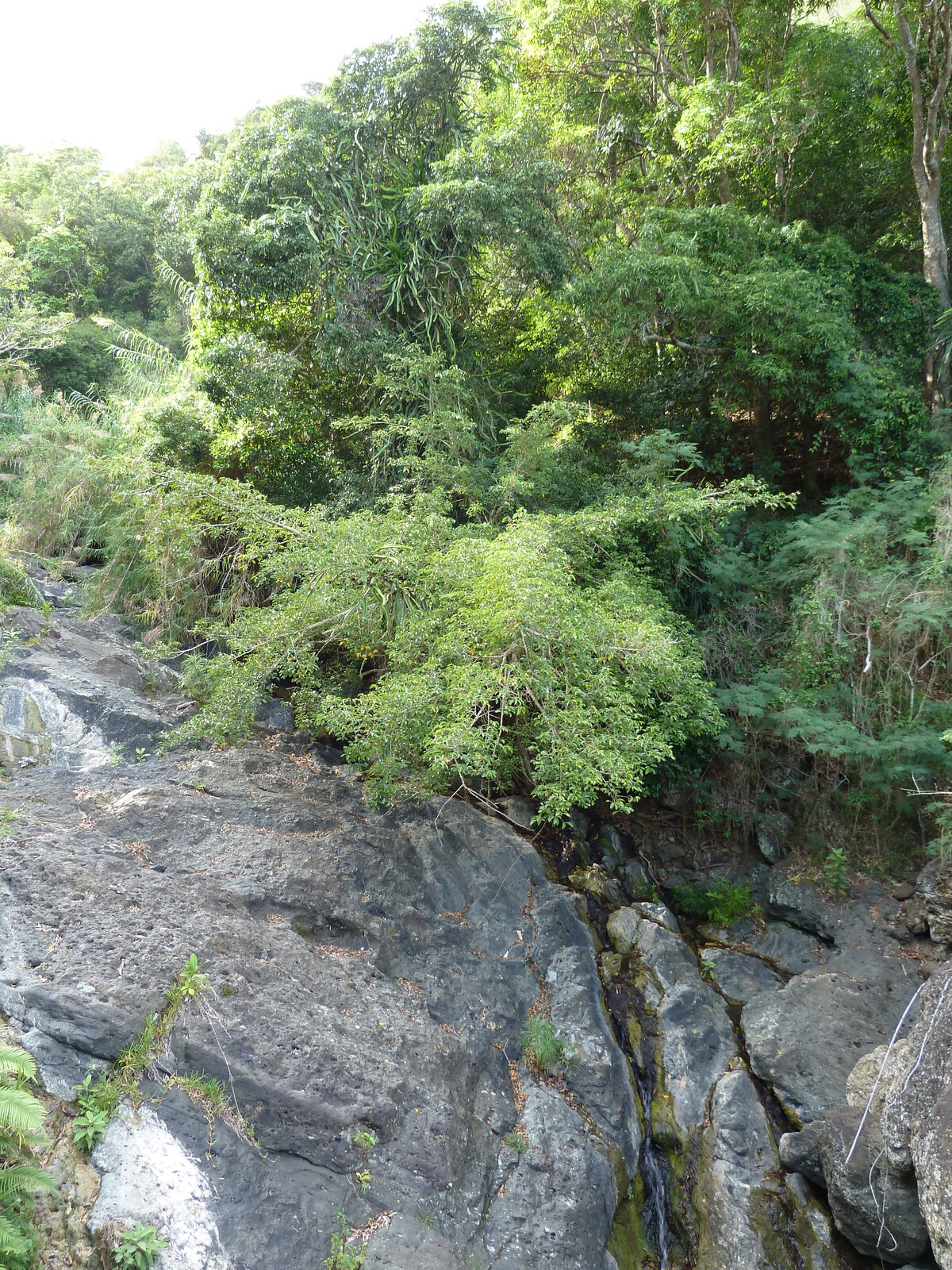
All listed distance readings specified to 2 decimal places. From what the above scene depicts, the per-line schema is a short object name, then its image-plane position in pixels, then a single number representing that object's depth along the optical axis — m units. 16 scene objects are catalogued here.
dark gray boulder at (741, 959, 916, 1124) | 6.14
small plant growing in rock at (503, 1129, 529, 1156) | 5.21
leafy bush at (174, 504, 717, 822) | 5.80
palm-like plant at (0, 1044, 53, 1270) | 3.16
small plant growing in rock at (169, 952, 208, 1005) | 4.64
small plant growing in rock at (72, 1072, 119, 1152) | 3.81
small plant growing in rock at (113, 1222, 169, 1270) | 3.49
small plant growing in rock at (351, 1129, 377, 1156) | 4.63
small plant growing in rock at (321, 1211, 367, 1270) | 4.04
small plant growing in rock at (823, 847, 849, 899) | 8.12
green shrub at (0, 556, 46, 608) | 8.59
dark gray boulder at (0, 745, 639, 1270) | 4.46
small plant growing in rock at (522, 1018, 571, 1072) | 5.92
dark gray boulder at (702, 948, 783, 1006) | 7.24
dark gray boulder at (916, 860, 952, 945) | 7.15
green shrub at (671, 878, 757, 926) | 8.32
